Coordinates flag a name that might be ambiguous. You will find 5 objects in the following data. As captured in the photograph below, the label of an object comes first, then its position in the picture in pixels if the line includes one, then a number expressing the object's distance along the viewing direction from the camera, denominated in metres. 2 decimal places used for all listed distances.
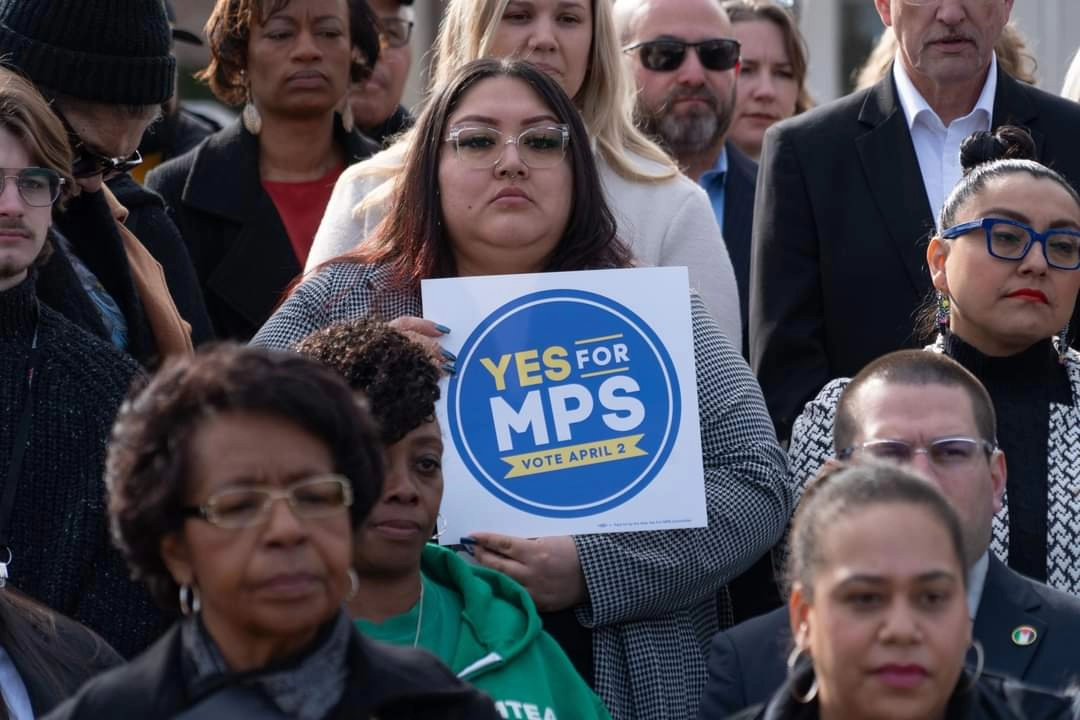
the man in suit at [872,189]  10.31
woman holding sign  8.31
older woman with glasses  5.87
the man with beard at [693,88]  13.21
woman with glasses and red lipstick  8.99
